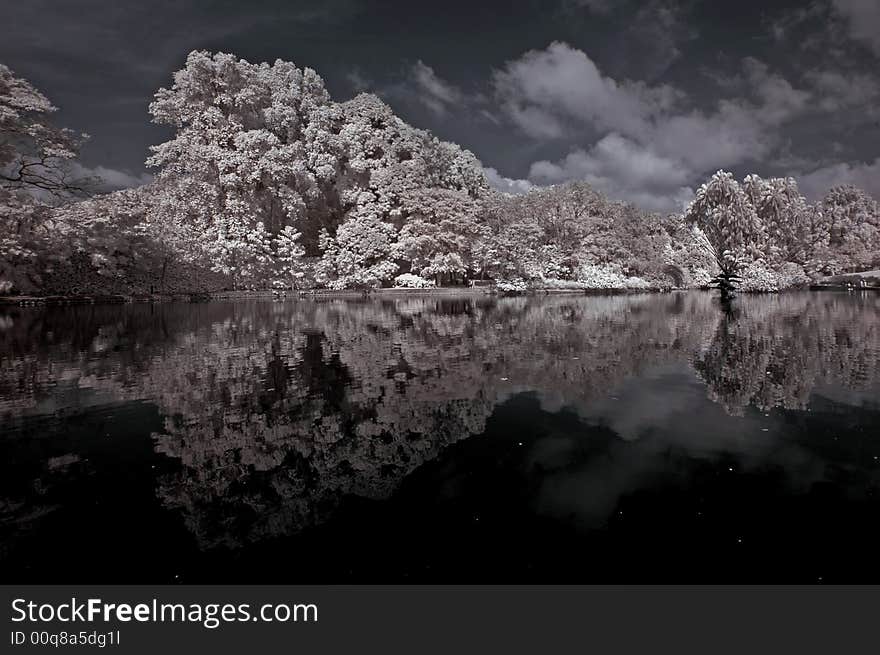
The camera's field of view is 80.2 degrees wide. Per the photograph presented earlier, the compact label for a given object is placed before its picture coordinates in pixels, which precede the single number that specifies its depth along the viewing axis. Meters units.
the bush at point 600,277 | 54.38
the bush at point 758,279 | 53.88
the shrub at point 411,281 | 46.38
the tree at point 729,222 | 66.68
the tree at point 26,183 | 30.17
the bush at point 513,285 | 48.44
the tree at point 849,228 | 67.25
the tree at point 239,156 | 44.41
